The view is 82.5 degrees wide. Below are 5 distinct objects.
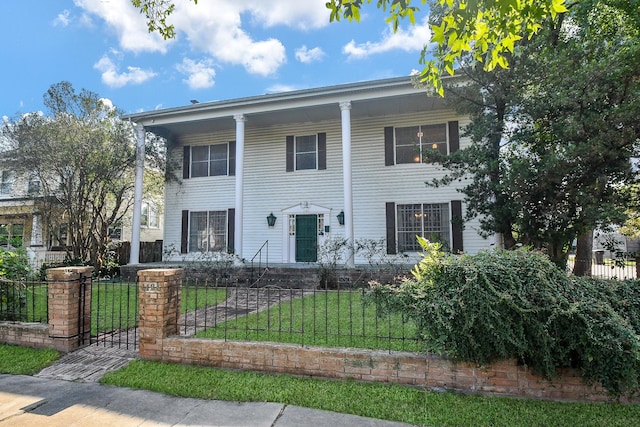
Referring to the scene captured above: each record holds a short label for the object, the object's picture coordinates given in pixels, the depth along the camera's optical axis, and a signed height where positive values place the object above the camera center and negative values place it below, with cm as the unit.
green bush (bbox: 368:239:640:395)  321 -73
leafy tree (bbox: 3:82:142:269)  1187 +277
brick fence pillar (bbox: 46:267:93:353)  489 -90
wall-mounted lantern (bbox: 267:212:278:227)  1348 +71
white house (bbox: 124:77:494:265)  1187 +245
